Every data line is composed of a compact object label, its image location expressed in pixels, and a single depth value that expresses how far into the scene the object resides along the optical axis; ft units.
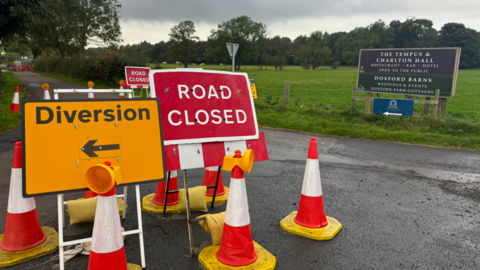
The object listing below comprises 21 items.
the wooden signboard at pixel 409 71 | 34.86
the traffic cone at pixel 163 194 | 14.98
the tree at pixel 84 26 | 110.52
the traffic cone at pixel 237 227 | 10.05
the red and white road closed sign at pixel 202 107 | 11.35
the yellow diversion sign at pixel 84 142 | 9.21
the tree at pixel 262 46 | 299.79
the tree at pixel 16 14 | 49.57
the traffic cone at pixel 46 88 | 26.78
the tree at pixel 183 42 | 230.48
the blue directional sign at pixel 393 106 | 35.94
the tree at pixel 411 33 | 344.90
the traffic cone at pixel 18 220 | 10.98
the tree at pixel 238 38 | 278.91
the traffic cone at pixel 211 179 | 16.66
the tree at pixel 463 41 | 283.79
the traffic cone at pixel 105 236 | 8.30
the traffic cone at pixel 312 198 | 13.01
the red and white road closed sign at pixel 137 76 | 46.80
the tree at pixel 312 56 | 285.45
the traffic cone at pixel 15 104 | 37.77
